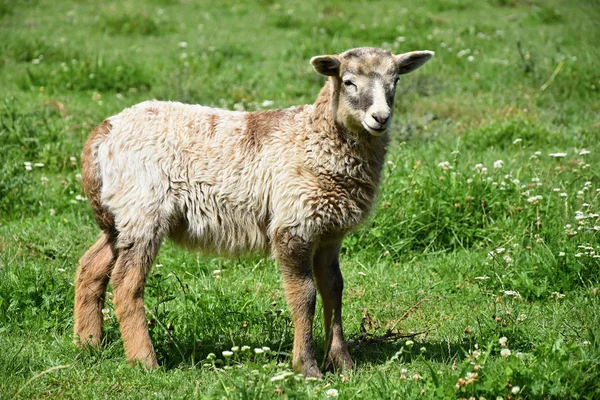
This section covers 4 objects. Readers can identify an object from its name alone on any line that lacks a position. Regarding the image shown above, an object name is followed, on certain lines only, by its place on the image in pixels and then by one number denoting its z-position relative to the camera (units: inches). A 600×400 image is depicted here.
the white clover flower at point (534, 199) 527.5
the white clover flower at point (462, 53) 917.0
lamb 404.2
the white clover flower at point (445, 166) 567.8
